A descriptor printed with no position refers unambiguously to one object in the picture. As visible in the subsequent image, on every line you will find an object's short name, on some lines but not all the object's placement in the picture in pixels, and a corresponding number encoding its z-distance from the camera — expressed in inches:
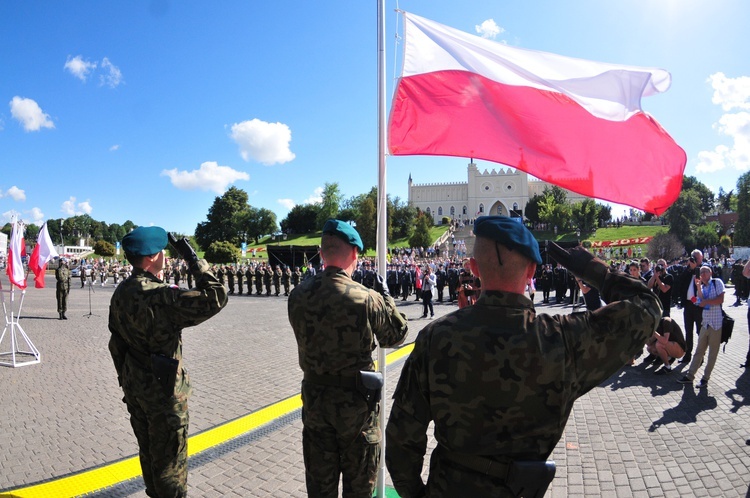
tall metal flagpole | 153.0
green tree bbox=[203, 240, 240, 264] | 1990.7
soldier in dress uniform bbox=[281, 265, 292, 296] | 1017.2
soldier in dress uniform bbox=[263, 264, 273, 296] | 1048.2
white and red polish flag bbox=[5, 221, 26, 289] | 367.9
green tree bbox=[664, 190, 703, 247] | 2506.2
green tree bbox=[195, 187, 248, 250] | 3356.3
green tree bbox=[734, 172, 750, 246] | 2288.4
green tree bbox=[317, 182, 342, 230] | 3634.4
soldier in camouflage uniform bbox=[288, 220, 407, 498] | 118.1
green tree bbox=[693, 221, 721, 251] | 2212.1
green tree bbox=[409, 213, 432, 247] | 2819.9
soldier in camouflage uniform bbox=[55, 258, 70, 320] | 605.9
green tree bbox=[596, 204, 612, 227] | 3316.4
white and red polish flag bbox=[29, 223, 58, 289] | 407.2
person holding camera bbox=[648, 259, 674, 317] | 376.9
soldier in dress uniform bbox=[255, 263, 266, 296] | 1072.2
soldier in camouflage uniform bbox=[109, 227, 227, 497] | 127.0
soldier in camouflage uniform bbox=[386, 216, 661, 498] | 73.0
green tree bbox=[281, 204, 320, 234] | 3855.8
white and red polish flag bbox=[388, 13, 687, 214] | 147.8
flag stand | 354.0
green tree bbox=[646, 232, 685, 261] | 1849.4
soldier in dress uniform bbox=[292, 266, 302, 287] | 1078.7
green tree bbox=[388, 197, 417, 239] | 3341.5
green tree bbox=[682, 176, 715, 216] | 3774.6
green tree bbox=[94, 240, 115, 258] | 2556.6
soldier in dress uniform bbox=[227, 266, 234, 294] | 1135.6
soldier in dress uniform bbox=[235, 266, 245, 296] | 1110.5
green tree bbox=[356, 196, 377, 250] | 2886.3
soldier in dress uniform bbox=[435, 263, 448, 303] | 880.4
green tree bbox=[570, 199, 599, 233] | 3053.6
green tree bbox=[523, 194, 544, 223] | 3764.5
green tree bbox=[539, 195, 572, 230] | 3115.2
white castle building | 4626.0
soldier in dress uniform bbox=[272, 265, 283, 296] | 1037.5
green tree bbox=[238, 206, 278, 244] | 3356.3
